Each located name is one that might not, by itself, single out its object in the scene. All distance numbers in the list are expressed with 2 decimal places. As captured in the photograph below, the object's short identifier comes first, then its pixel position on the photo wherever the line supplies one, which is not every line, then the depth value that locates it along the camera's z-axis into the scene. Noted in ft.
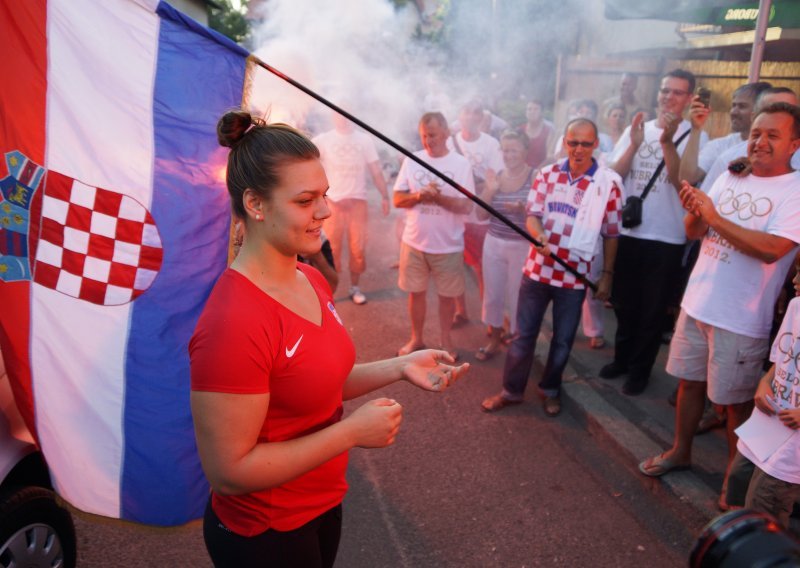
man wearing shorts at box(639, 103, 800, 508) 9.91
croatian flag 7.15
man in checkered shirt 13.64
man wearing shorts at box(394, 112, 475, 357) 16.96
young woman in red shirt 4.84
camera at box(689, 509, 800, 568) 3.46
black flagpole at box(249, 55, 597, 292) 7.11
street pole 14.52
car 7.34
